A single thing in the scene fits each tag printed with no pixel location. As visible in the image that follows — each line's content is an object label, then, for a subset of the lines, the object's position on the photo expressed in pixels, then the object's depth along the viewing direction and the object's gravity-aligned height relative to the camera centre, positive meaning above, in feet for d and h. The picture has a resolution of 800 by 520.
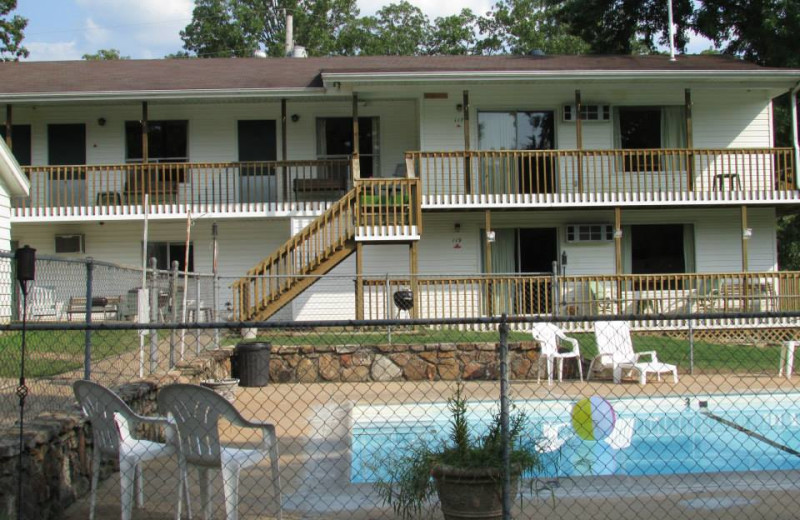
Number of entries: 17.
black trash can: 42.34 -3.98
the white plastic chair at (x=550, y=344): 41.16 -3.36
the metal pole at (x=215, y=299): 44.95 -0.84
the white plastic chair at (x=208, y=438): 16.88 -3.18
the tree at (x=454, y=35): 146.41 +42.82
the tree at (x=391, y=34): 142.41 +43.40
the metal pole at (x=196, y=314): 39.99 -1.41
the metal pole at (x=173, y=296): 34.01 -0.46
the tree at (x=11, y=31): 107.45 +33.30
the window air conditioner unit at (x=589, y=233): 63.72 +3.28
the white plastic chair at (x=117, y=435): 17.60 -3.22
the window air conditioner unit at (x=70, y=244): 64.03 +3.30
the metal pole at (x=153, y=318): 31.42 -1.29
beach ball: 26.94 -4.56
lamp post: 15.90 +0.29
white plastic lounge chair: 40.22 -3.85
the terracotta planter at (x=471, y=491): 16.52 -4.23
